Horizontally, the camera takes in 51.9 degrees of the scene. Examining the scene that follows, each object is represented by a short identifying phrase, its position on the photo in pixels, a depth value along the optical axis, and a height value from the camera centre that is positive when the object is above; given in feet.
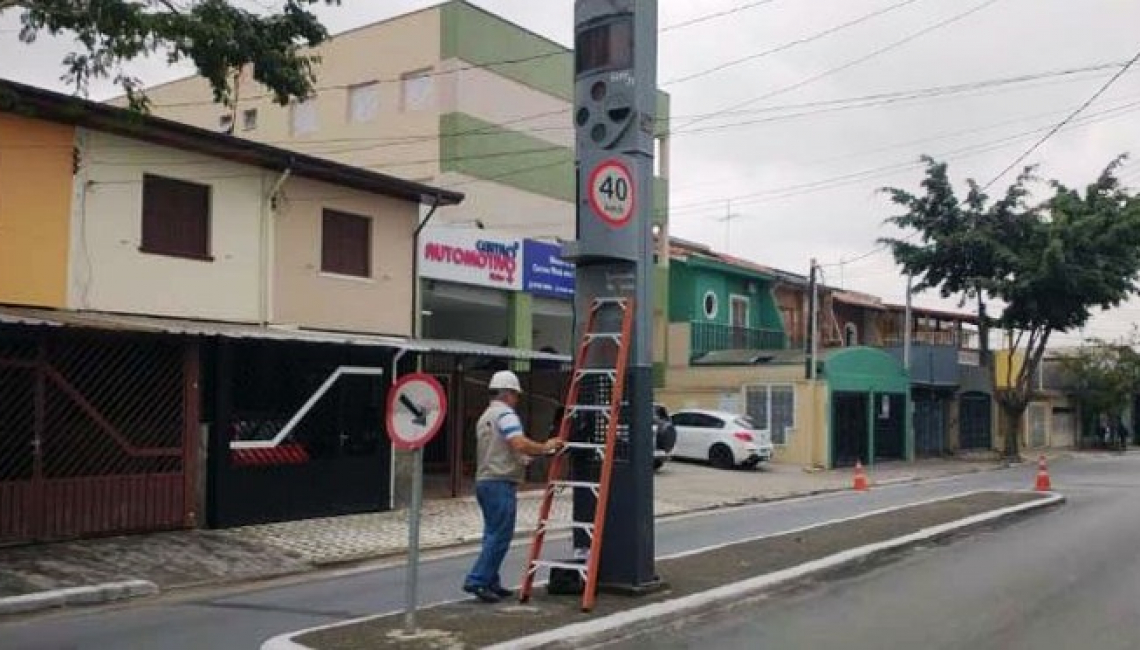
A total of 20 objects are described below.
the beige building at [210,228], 47.85 +6.62
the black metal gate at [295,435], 50.85 -2.99
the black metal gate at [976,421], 149.28 -5.33
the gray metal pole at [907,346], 125.39 +3.66
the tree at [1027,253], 124.57 +13.89
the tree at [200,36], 32.04 +9.49
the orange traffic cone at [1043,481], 76.13 -6.50
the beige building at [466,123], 95.04 +21.92
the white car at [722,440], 96.63 -5.23
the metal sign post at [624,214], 30.83 +4.31
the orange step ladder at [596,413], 29.17 -0.98
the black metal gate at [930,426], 136.05 -5.45
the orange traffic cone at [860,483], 84.58 -7.51
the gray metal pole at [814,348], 105.09 +2.78
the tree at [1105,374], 171.32 +1.28
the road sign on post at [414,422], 25.89 -1.07
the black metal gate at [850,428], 111.86 -4.78
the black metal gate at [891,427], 122.83 -5.07
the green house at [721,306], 122.72 +7.94
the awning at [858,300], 150.00 +10.32
